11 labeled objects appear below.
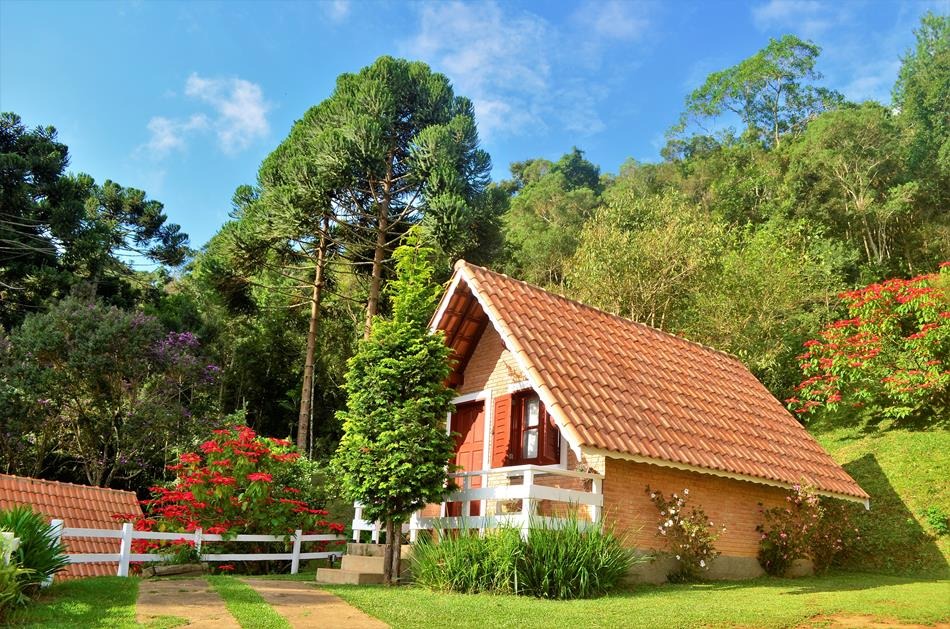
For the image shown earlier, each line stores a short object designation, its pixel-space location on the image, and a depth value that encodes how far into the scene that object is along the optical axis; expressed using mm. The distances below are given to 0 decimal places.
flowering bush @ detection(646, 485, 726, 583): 12078
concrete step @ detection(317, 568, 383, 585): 11344
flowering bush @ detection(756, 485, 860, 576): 13961
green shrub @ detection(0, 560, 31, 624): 6953
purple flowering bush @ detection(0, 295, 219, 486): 21422
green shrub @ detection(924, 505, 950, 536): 16875
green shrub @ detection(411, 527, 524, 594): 9572
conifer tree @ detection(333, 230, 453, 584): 11133
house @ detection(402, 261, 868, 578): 11289
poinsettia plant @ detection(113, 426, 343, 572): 13961
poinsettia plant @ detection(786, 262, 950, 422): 19609
